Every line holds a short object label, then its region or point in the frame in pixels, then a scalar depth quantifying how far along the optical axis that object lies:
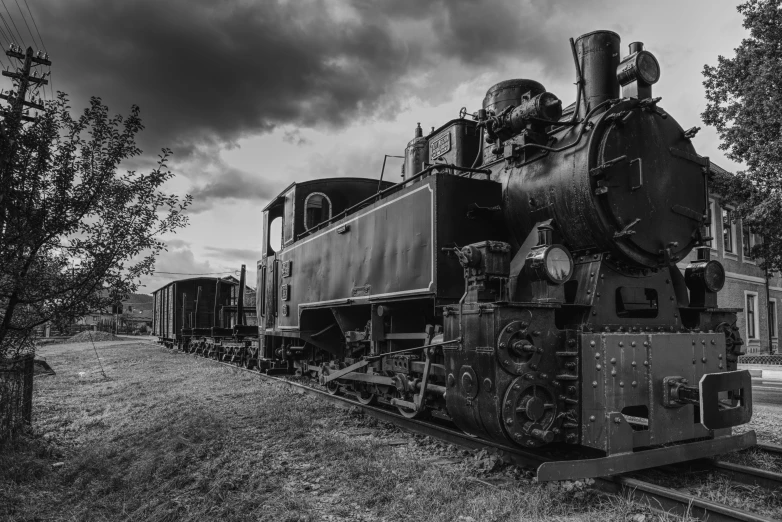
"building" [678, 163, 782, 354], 20.73
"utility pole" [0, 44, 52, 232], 4.80
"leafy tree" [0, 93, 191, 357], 5.18
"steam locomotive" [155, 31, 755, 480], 4.21
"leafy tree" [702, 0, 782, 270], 14.80
